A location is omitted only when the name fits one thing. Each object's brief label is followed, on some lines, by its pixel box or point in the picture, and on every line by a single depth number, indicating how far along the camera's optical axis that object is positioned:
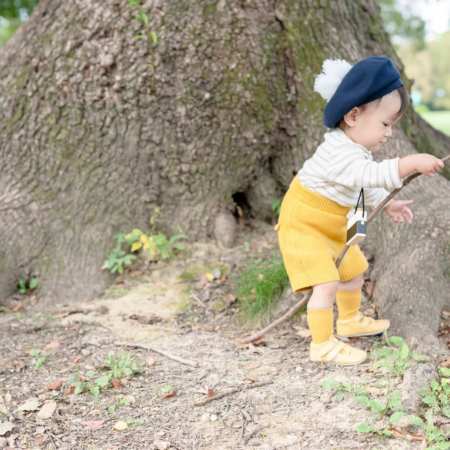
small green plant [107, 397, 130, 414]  3.03
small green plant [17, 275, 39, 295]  4.62
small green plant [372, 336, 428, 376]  3.12
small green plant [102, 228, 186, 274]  4.62
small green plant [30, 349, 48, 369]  3.53
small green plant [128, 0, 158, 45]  4.34
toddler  3.00
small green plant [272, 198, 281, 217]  4.96
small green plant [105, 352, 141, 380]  3.36
